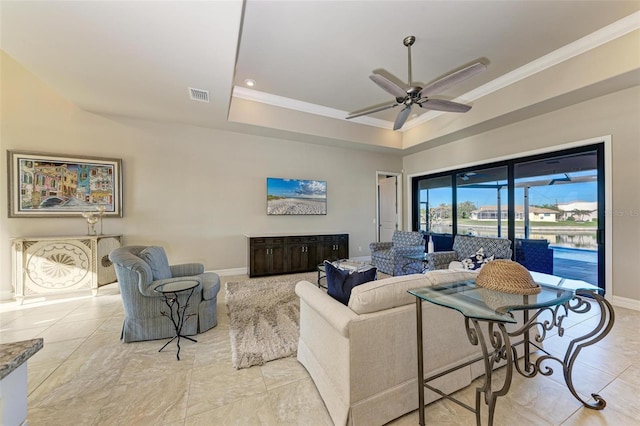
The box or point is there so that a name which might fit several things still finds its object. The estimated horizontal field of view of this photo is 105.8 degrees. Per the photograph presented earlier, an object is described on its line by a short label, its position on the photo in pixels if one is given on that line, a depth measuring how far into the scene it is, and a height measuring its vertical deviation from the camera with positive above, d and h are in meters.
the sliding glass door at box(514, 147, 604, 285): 3.69 -0.07
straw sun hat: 1.53 -0.44
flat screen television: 5.35 +0.37
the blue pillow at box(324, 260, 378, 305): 1.77 -0.51
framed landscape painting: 3.69 +0.48
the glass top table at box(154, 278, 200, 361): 2.32 -0.89
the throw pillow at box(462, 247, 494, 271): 3.21 -0.69
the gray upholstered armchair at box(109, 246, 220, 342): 2.40 -0.91
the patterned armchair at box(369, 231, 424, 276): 4.64 -0.79
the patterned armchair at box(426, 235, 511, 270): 3.65 -0.63
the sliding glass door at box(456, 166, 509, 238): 4.77 +0.20
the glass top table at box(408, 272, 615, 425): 1.26 -0.57
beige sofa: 1.43 -0.90
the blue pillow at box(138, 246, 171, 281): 2.71 -0.56
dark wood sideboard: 4.82 -0.83
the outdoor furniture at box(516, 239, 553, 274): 4.17 -0.78
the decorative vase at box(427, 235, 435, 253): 4.12 -0.62
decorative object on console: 3.88 -0.11
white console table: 3.40 -0.73
